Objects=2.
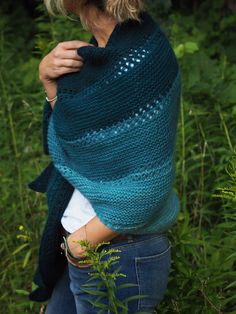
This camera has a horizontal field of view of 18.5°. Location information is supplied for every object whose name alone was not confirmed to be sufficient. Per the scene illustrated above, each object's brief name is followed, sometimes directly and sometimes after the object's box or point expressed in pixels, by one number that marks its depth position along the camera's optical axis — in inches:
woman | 79.9
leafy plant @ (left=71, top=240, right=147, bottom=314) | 76.6
